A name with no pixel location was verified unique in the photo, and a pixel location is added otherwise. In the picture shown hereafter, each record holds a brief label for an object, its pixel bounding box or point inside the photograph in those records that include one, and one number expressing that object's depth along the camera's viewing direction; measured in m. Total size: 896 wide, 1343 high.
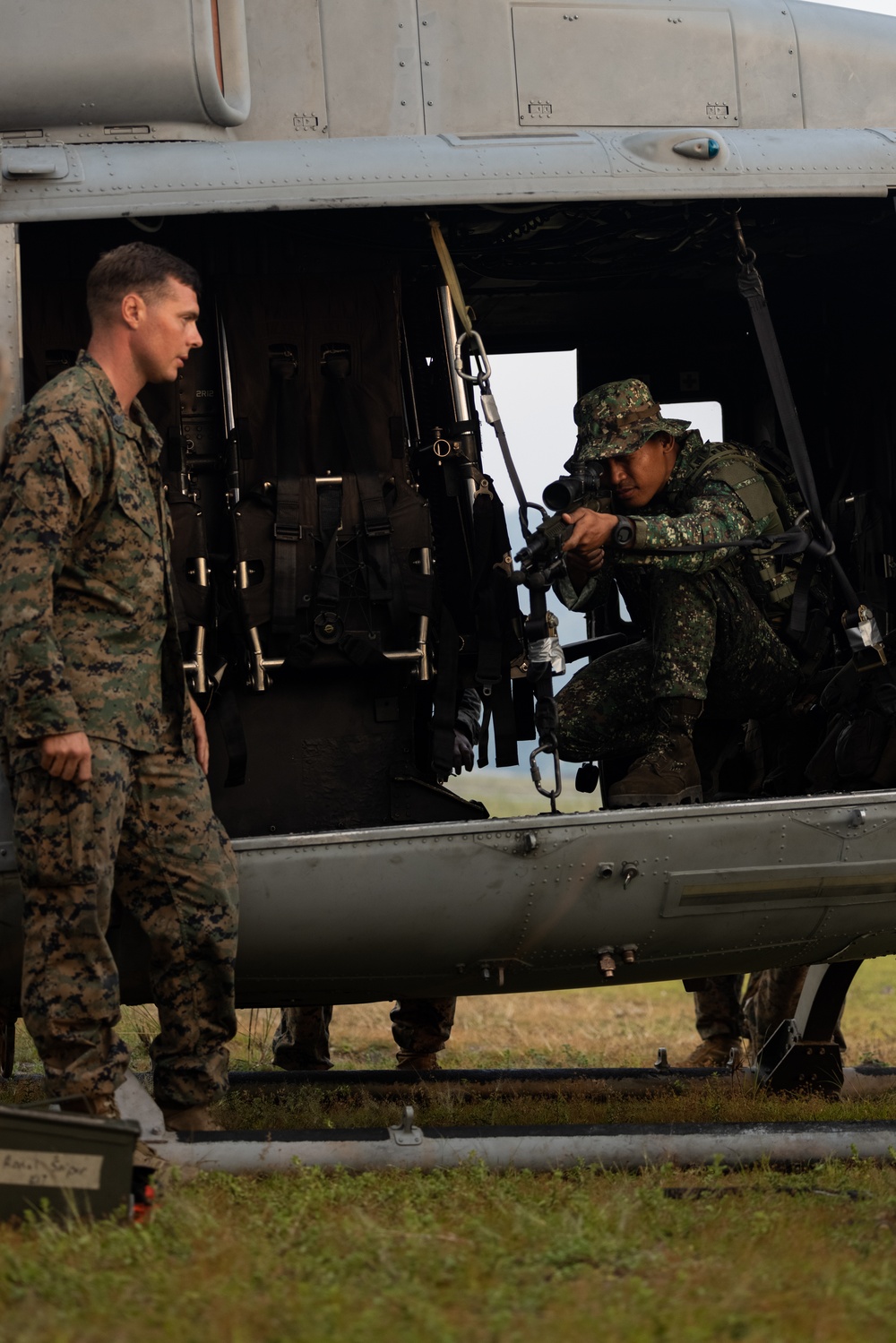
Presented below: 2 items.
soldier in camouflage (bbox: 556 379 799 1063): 9.16
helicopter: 8.19
